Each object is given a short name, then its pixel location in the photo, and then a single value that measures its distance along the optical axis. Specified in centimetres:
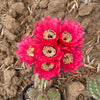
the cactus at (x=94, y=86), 57
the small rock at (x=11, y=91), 65
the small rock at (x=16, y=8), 66
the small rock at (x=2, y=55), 67
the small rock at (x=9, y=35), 66
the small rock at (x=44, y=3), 65
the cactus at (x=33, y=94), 60
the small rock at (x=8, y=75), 65
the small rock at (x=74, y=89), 63
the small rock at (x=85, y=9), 61
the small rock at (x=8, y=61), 67
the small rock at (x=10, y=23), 66
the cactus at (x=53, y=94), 60
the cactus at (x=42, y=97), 59
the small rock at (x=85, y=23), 62
